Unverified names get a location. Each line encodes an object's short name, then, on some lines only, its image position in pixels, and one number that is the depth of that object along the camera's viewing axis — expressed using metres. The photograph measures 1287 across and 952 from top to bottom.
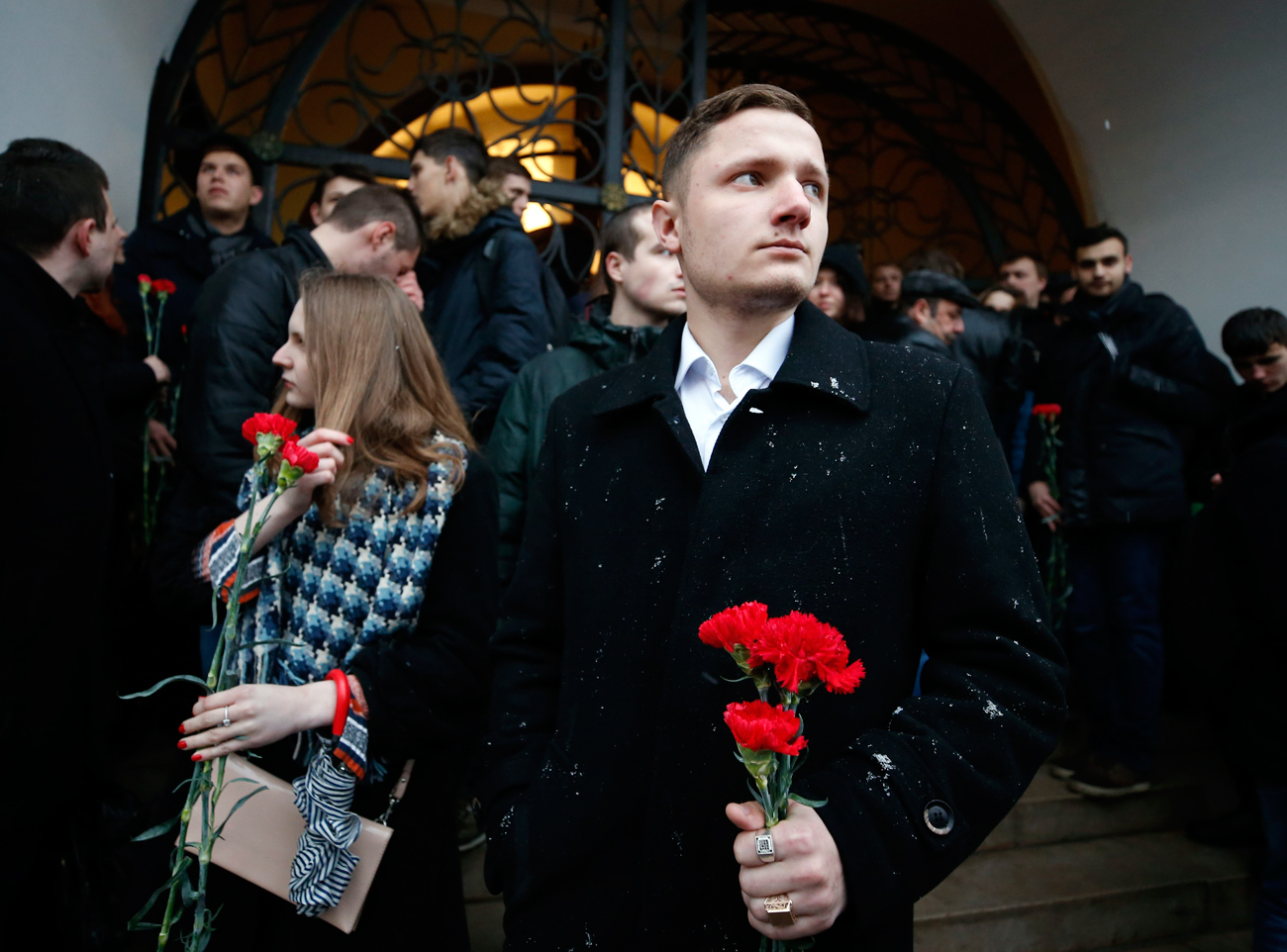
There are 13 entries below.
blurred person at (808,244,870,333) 3.71
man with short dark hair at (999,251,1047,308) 4.96
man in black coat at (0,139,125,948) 1.73
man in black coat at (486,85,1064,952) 1.02
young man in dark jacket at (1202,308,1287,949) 2.44
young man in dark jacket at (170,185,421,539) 2.16
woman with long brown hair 1.62
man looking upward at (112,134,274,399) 3.16
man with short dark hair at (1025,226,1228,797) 3.39
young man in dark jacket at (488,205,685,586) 2.62
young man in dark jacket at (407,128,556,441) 3.05
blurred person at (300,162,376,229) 3.71
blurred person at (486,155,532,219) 3.49
